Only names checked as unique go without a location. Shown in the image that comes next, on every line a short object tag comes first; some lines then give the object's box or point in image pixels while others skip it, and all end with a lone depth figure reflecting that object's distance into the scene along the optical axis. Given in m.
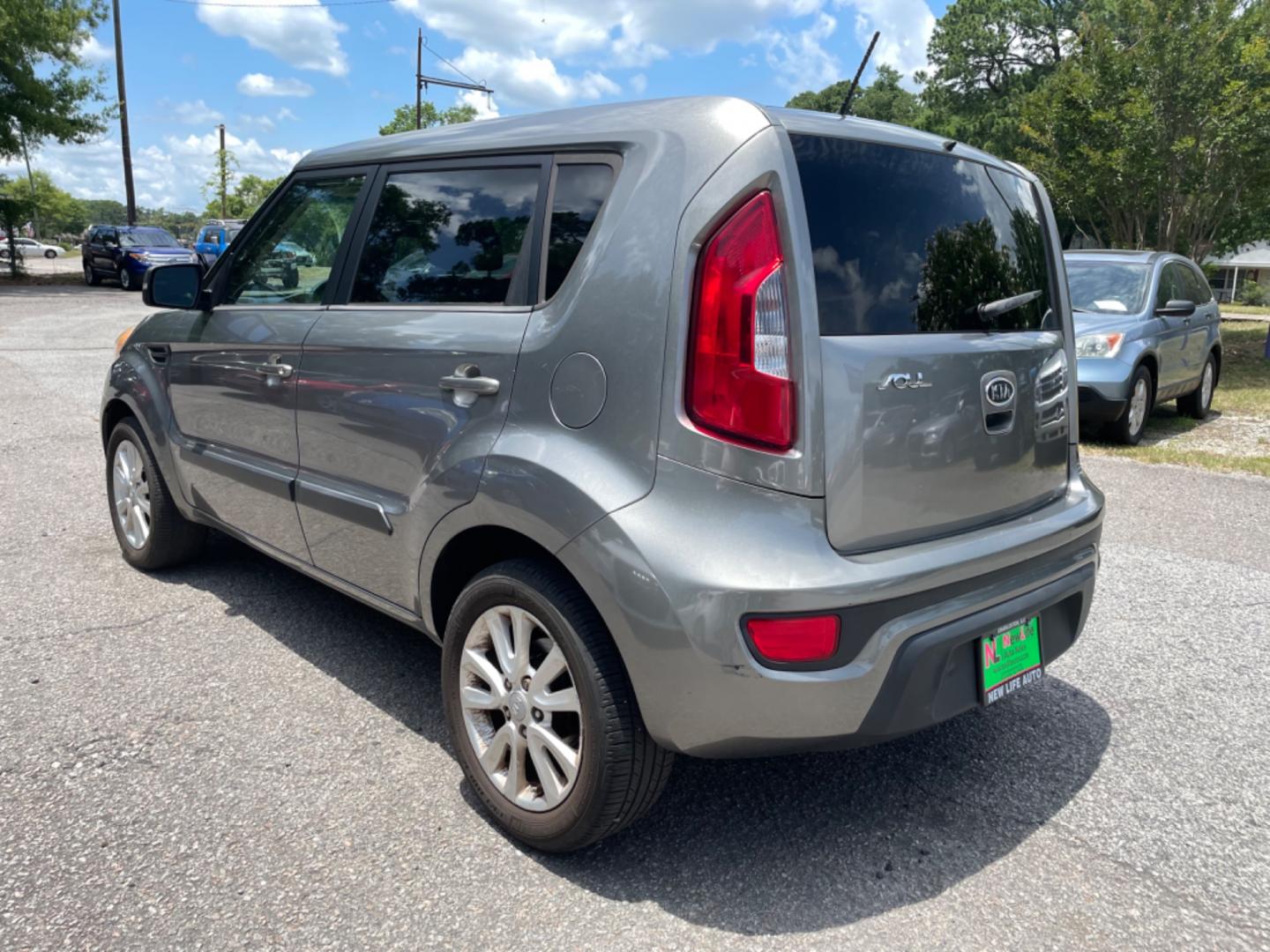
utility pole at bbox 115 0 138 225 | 31.05
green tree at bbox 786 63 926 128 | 56.81
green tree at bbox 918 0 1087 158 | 41.06
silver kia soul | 2.18
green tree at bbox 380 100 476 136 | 52.47
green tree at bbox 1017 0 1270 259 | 14.80
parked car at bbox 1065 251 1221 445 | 8.34
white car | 62.25
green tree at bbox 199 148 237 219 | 58.47
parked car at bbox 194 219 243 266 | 29.00
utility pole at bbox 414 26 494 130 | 34.38
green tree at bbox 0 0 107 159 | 24.08
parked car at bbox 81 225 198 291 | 26.09
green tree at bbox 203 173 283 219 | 69.75
